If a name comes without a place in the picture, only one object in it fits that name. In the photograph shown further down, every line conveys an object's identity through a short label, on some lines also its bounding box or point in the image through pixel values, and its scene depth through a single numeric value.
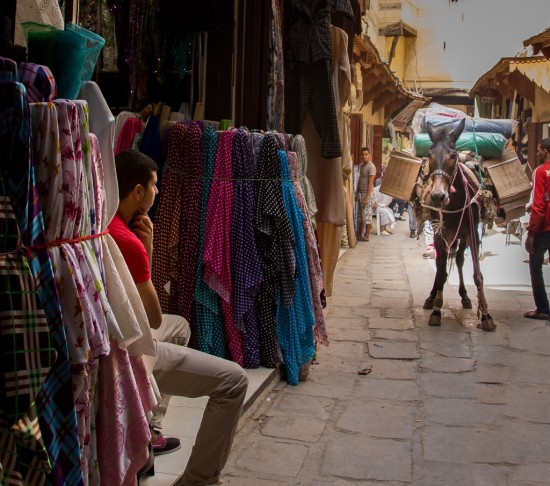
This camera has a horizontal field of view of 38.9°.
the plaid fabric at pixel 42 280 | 1.83
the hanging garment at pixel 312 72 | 6.83
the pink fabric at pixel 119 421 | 2.38
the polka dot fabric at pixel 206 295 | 5.21
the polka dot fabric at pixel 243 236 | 5.23
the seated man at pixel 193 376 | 3.11
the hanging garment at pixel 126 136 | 5.09
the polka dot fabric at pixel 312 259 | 5.59
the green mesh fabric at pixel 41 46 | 2.21
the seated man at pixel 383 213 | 19.52
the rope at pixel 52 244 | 1.87
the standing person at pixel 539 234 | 8.65
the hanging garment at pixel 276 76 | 6.57
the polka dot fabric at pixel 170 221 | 5.19
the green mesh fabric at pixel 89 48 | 2.28
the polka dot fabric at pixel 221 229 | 5.14
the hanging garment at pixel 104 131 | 2.41
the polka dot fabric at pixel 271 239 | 5.29
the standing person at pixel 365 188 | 17.00
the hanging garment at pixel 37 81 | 1.97
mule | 8.73
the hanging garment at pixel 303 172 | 5.99
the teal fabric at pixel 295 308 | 5.43
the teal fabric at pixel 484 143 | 9.71
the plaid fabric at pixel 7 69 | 1.83
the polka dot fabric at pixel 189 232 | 5.22
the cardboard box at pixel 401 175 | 9.77
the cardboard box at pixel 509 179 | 9.35
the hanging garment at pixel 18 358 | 1.80
